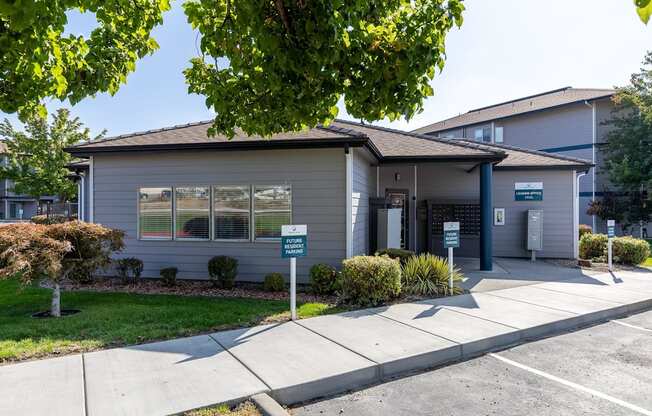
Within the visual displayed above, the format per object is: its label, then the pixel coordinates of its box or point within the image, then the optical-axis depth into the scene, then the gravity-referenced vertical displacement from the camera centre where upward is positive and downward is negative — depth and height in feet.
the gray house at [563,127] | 76.89 +18.62
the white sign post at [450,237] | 28.43 -1.61
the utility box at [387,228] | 35.91 -1.19
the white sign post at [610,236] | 37.96 -2.09
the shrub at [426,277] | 27.91 -4.48
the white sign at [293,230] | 22.00 -0.84
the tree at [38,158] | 82.33 +12.02
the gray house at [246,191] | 31.12 +2.00
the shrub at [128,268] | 32.40 -4.24
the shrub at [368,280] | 25.00 -4.14
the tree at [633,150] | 68.59 +11.36
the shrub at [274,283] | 29.50 -5.00
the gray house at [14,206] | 150.10 +3.82
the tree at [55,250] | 21.06 -1.96
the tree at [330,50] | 13.01 +5.80
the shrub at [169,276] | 31.53 -4.77
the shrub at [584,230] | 55.90 -2.21
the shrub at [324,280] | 28.45 -4.64
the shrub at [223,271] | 30.68 -4.27
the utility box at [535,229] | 45.21 -1.65
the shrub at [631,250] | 41.42 -3.72
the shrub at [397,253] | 31.45 -3.10
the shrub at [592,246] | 44.93 -3.55
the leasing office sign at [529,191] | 45.80 +2.70
